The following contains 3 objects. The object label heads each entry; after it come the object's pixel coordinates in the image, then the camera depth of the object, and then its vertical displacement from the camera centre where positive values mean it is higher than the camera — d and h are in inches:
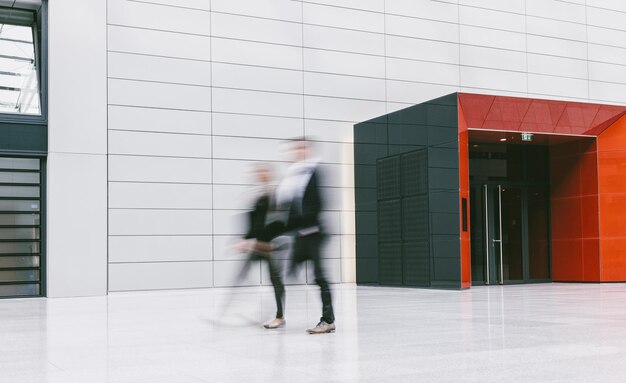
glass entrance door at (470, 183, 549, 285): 734.5 -13.2
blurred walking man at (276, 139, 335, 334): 286.2 -0.1
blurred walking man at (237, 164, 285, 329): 319.0 -4.9
